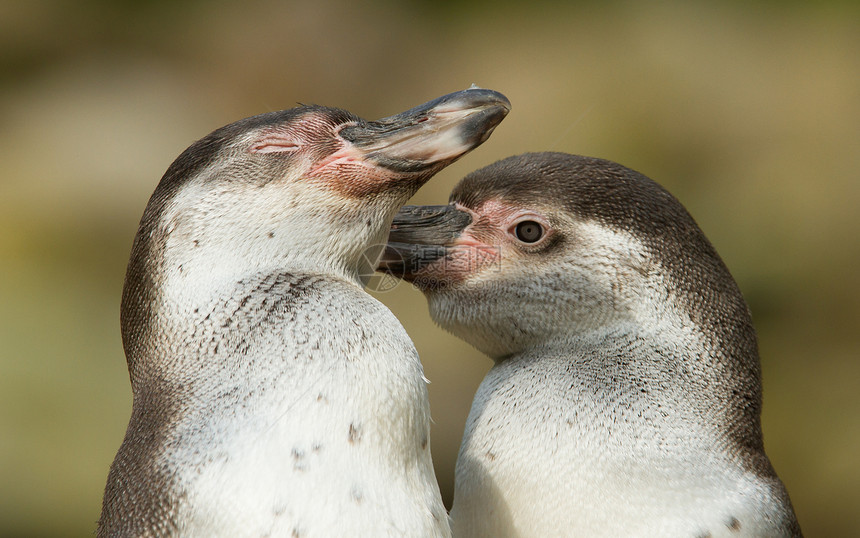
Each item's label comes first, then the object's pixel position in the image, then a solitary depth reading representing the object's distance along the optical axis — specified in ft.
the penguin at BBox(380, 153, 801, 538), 10.78
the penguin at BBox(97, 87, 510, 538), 10.56
